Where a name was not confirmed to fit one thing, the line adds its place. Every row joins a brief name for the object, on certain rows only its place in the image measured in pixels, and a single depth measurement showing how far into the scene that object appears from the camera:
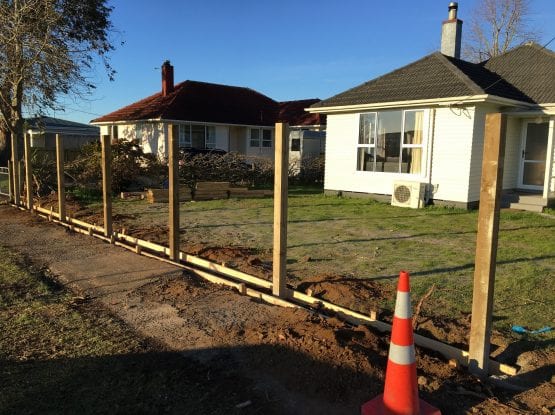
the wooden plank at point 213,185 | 14.71
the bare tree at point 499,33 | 34.19
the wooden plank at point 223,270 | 5.27
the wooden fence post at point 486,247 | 3.11
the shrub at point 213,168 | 15.74
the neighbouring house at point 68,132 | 39.28
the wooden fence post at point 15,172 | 12.60
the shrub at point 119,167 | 15.72
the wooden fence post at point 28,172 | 11.44
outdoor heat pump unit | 12.56
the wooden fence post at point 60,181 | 9.74
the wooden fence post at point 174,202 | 6.34
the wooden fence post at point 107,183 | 7.99
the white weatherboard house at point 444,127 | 12.08
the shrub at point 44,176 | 14.29
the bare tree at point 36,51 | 15.04
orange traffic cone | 2.61
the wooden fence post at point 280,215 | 4.68
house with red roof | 23.69
